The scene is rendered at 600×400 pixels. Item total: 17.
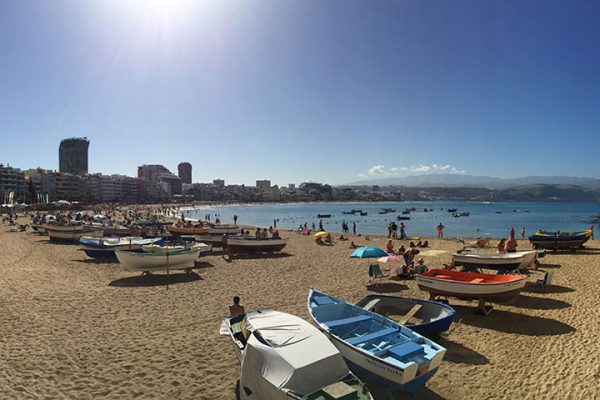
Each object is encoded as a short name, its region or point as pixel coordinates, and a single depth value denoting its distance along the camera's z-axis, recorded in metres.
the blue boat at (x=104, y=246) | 23.62
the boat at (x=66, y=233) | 33.03
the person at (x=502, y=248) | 19.72
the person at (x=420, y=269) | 15.61
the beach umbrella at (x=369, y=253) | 16.50
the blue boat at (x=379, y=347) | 6.46
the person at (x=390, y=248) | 21.44
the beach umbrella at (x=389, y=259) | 15.20
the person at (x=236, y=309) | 10.18
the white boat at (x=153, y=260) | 18.03
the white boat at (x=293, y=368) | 5.44
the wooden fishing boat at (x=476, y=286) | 11.46
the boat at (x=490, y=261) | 16.56
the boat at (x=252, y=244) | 25.56
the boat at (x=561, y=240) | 24.92
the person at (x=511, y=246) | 20.73
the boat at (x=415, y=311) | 8.93
